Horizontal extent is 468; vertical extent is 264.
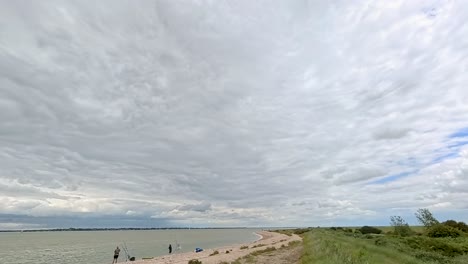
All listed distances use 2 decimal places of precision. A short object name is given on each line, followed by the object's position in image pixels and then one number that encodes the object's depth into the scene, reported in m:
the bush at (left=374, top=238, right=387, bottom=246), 51.03
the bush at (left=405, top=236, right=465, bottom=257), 47.47
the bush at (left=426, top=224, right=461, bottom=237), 70.94
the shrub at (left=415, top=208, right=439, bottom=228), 85.40
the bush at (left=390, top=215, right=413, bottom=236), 87.28
